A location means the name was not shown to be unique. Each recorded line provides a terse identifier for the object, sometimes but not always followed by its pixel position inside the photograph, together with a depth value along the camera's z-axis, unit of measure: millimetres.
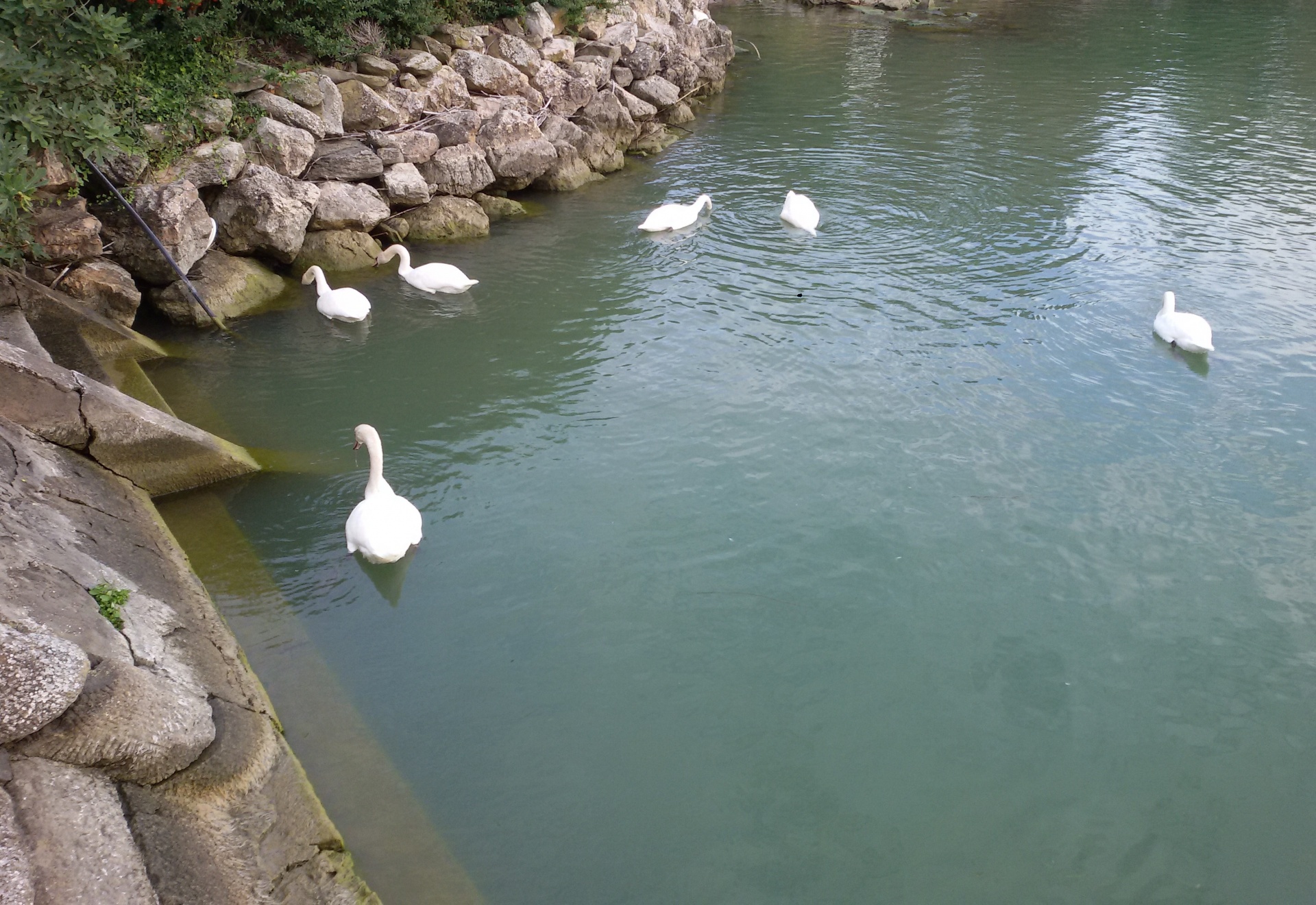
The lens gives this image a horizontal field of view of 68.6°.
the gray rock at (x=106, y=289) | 8695
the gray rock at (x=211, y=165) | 9805
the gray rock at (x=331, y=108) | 11617
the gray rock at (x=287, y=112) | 10945
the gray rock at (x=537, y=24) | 15398
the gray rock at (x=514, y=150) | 13133
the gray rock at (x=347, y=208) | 11188
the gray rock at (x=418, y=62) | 13016
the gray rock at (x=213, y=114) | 10227
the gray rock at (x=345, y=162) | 11469
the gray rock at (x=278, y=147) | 10680
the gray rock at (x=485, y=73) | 13867
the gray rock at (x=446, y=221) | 12203
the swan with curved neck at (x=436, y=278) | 10641
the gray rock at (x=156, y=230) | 9211
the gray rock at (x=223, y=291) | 9508
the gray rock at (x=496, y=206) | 13078
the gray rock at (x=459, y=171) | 12516
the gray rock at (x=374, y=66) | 12609
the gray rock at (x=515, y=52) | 14602
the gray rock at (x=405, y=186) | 11883
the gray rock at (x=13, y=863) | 3102
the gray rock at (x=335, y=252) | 11141
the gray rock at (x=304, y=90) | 11289
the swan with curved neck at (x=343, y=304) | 9859
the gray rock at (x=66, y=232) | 8648
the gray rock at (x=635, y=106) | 16250
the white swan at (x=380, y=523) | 6430
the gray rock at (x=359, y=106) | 12148
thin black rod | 8860
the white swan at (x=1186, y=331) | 9273
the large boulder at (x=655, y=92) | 17000
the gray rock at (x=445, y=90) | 13148
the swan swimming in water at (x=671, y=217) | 12391
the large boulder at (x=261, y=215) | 10180
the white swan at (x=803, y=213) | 12367
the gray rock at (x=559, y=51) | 15461
